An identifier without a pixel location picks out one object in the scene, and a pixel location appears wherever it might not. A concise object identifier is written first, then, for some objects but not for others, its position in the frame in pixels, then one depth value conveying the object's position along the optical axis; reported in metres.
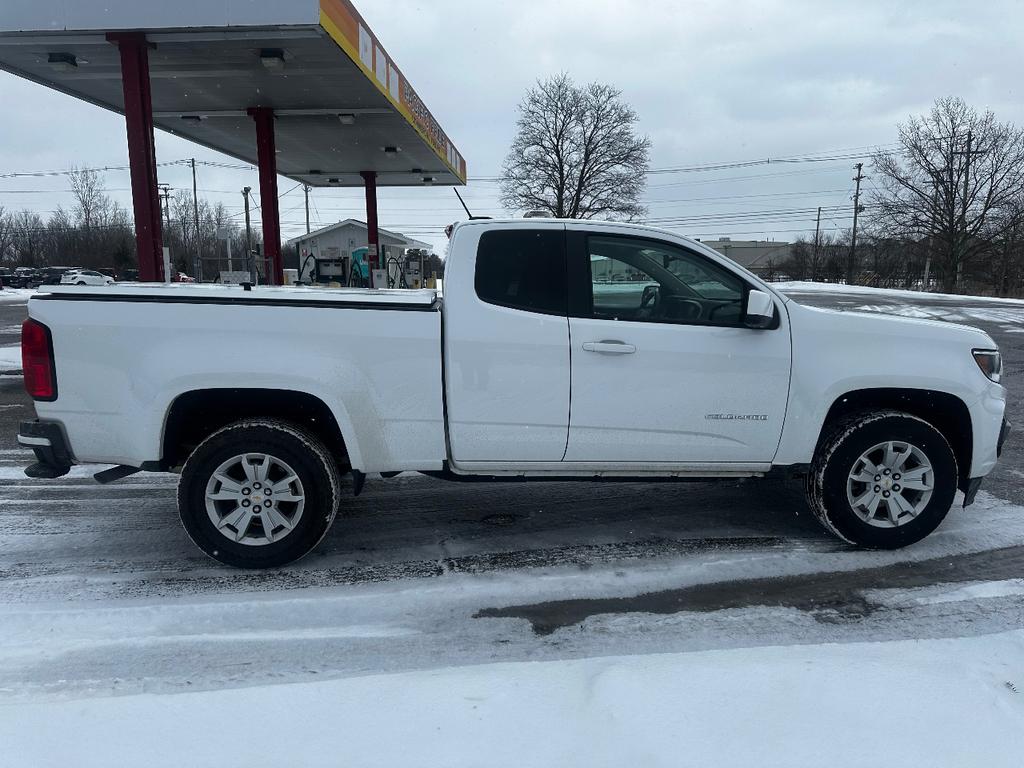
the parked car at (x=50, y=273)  50.60
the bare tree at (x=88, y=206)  86.12
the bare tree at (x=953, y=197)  48.66
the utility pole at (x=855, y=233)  59.72
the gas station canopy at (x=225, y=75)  8.64
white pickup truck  3.80
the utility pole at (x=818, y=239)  67.33
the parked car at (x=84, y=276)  41.16
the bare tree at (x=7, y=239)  78.44
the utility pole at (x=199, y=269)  15.02
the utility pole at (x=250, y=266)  14.44
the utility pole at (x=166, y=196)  78.49
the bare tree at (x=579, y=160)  52.22
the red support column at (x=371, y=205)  23.53
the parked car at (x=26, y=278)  53.88
